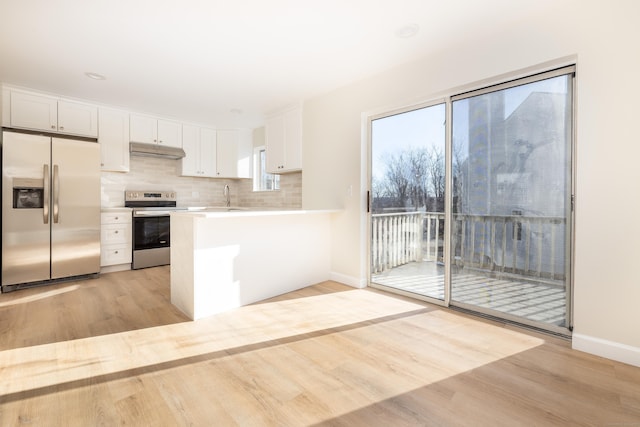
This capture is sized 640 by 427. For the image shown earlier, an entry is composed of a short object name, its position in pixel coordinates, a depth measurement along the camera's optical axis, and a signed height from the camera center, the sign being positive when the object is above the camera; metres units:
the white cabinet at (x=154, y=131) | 4.61 +1.24
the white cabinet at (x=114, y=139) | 4.32 +1.00
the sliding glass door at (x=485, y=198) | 2.29 +0.09
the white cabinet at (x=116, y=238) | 4.25 -0.44
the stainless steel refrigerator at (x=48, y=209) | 3.40 -0.02
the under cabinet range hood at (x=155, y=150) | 4.56 +0.90
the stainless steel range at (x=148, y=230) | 4.50 -0.35
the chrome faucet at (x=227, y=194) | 5.86 +0.27
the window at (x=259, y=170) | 5.69 +0.73
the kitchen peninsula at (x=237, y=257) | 2.60 -0.49
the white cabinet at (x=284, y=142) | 4.25 +0.99
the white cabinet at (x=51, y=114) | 3.63 +1.20
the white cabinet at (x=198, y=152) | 5.19 +1.00
